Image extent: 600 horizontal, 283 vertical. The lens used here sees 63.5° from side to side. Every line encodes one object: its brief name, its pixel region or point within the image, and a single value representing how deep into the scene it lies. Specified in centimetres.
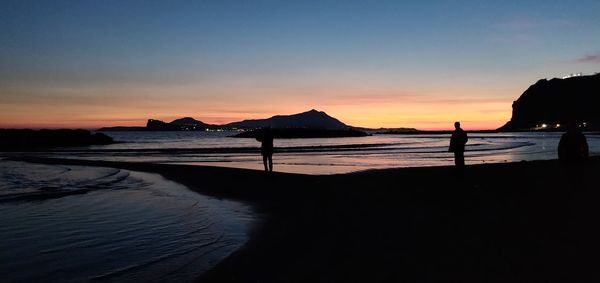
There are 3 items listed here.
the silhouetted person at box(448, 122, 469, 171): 1802
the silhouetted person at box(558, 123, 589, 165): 1352
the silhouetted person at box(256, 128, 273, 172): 2283
